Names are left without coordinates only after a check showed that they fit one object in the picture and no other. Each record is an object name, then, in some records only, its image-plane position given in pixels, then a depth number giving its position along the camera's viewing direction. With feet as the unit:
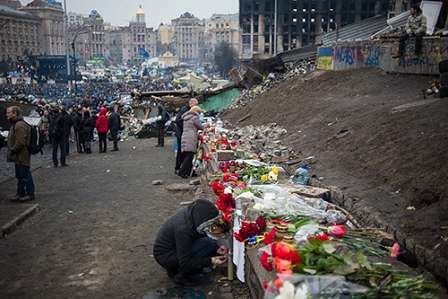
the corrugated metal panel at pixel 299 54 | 79.70
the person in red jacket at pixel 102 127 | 51.52
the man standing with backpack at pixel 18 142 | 27.09
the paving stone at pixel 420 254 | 14.55
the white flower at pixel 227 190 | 18.59
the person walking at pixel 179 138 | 37.21
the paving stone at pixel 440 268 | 13.42
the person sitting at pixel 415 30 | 41.37
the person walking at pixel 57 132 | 41.24
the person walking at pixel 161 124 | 55.57
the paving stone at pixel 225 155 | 27.76
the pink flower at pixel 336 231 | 13.70
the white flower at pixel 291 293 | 9.39
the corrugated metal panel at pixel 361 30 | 68.90
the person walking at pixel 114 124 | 53.21
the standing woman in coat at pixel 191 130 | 33.65
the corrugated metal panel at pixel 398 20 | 63.24
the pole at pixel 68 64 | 128.28
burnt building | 257.34
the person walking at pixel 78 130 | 52.54
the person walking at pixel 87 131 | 52.08
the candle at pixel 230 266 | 16.33
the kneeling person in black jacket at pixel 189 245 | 15.42
